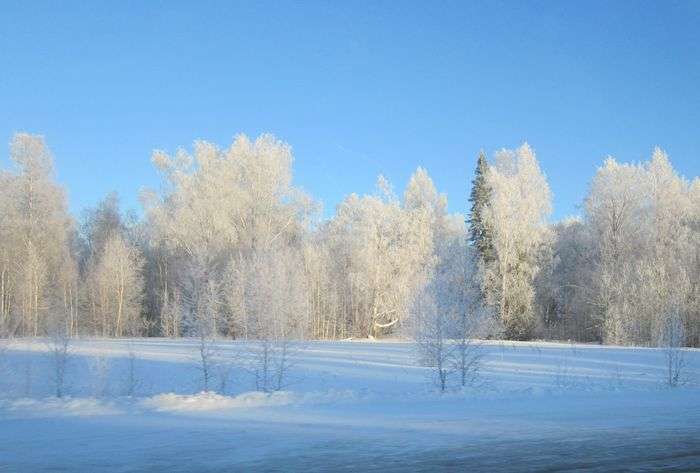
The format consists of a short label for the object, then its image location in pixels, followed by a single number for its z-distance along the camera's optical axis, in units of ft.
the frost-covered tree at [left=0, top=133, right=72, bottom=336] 142.72
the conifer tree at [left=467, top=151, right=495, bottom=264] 155.12
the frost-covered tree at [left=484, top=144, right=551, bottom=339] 147.13
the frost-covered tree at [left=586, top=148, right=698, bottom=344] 135.54
